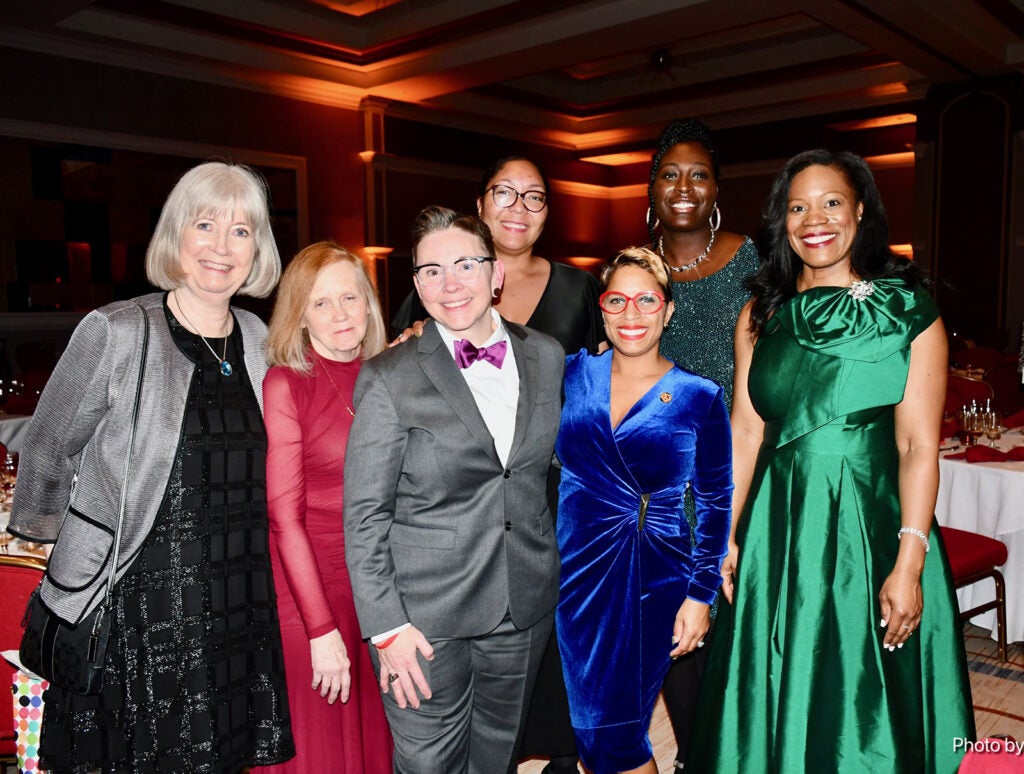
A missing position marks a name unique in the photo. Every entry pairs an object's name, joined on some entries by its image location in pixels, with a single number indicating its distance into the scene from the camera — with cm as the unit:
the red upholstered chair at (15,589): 202
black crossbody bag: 165
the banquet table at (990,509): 360
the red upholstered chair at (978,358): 702
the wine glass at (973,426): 405
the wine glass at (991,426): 405
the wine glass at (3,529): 263
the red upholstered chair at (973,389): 518
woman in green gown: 190
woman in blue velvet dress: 200
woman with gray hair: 169
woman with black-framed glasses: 237
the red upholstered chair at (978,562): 329
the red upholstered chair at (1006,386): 612
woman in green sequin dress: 247
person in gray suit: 171
